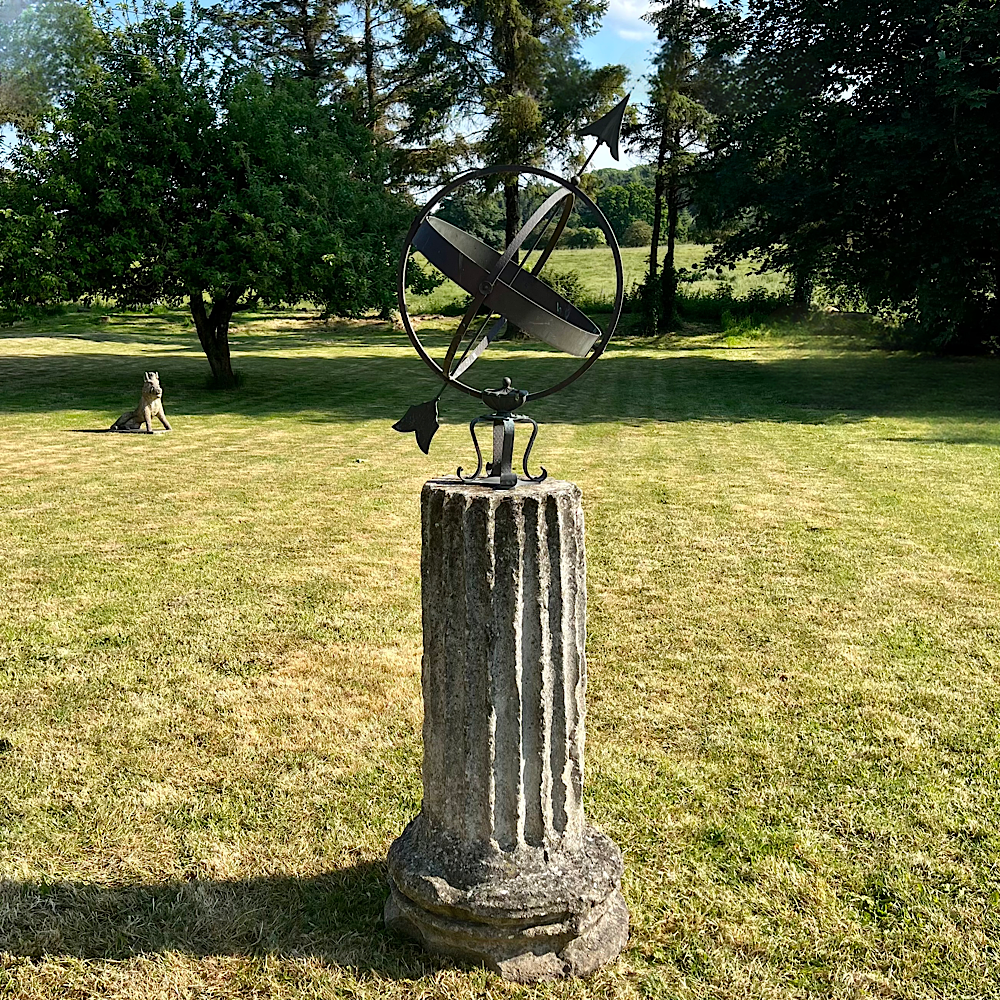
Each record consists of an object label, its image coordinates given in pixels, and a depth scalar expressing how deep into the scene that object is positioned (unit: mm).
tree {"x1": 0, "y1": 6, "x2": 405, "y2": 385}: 15406
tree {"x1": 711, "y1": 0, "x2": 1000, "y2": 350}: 15336
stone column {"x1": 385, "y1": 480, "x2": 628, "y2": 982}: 2869
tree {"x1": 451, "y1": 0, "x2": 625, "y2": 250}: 26047
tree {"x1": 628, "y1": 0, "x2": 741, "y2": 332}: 27938
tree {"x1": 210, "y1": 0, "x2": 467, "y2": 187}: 27188
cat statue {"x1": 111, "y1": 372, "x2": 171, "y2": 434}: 13297
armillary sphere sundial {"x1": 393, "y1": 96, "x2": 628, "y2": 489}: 3012
